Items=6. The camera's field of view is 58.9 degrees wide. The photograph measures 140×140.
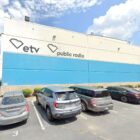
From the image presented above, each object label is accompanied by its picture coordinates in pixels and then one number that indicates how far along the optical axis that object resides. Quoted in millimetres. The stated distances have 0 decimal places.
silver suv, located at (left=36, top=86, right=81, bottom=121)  6624
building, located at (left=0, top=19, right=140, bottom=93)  12774
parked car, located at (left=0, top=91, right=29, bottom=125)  5959
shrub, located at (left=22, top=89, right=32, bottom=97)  12369
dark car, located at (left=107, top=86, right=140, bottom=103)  11110
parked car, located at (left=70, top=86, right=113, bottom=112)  7850
